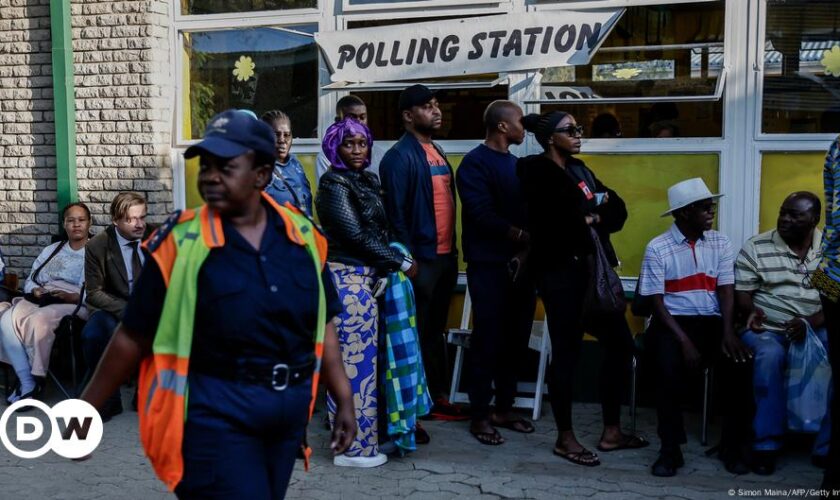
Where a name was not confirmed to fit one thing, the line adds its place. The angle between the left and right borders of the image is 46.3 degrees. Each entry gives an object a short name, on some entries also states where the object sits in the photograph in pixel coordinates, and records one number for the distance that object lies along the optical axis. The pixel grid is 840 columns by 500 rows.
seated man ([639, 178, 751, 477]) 5.53
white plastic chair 6.54
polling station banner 6.71
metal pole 7.95
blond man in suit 6.75
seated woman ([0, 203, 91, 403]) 7.04
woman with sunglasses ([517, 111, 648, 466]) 5.32
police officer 2.84
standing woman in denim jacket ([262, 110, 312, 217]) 5.95
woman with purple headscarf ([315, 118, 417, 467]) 5.33
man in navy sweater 5.97
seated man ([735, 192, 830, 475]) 5.53
